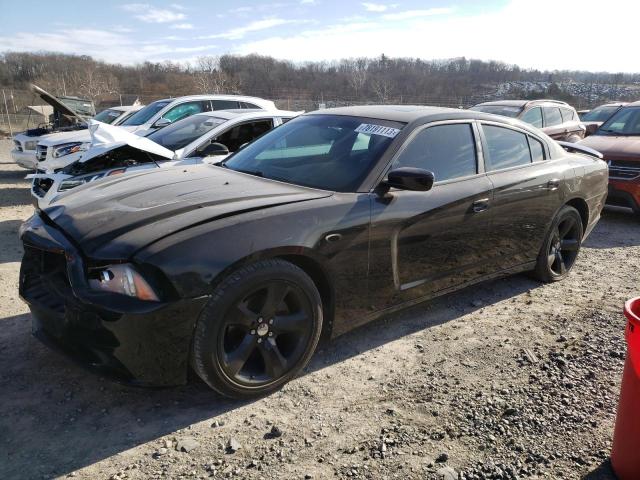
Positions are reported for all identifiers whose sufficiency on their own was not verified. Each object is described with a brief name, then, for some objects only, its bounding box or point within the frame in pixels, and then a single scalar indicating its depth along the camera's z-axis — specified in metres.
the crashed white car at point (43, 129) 10.44
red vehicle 7.26
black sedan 2.50
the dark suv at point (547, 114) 10.55
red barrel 2.02
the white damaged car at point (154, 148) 5.98
